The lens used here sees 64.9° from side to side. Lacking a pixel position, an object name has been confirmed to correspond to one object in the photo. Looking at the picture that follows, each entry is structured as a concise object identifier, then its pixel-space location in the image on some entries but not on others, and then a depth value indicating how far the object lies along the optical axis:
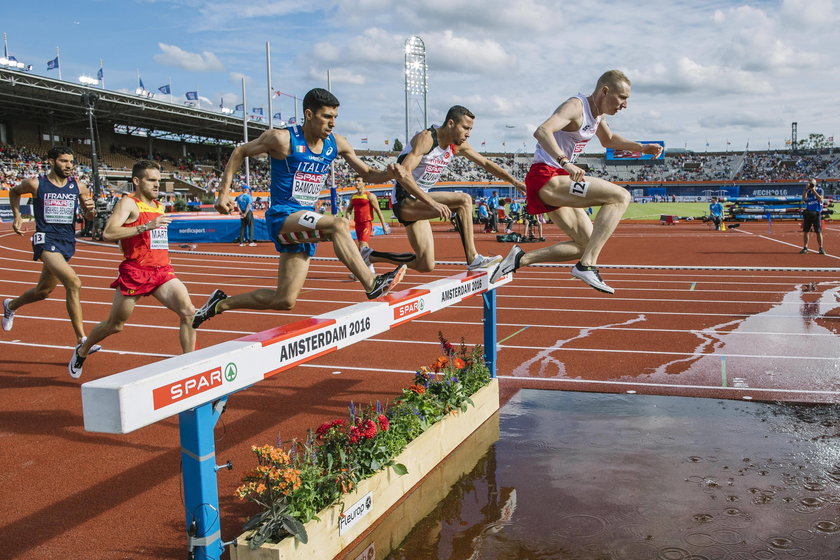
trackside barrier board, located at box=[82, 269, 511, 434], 2.22
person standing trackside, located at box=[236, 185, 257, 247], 21.80
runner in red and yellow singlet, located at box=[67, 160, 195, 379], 5.71
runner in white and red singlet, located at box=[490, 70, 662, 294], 4.79
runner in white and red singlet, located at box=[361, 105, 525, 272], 5.29
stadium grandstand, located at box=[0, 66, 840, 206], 43.97
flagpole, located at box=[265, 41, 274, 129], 32.53
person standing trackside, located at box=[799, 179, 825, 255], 16.08
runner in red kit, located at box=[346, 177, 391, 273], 11.85
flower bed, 3.18
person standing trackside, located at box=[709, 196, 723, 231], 29.13
